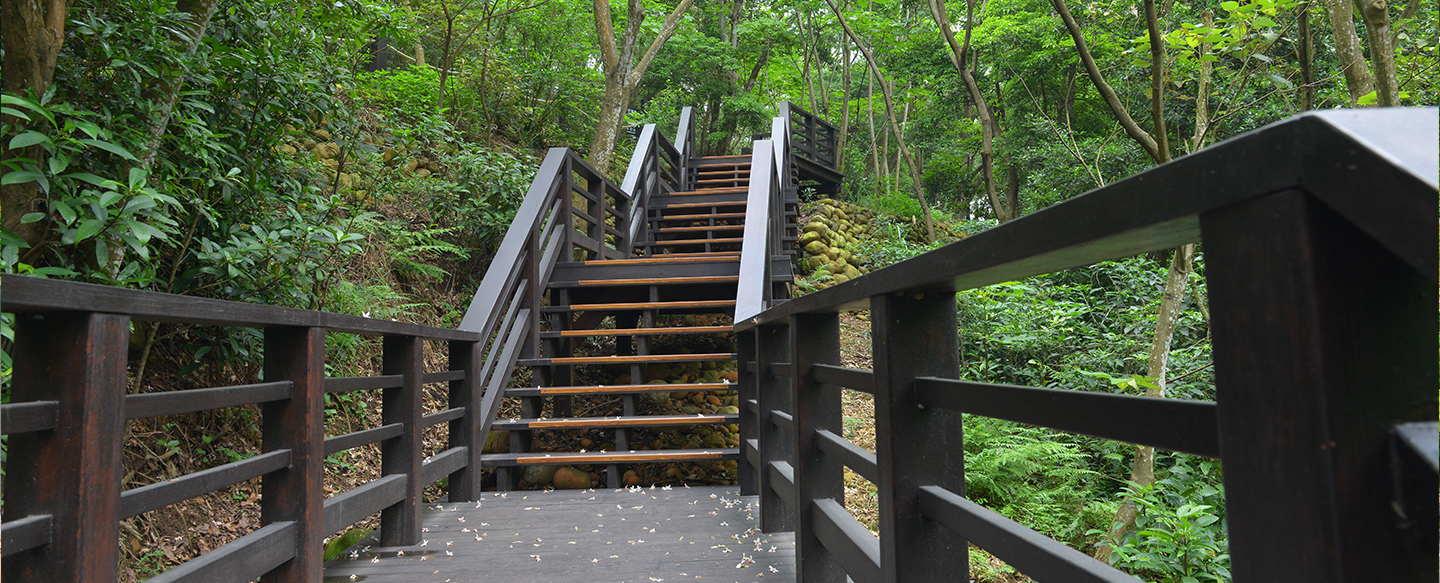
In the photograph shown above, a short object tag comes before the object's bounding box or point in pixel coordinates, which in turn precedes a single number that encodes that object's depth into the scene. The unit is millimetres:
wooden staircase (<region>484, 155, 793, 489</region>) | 4016
